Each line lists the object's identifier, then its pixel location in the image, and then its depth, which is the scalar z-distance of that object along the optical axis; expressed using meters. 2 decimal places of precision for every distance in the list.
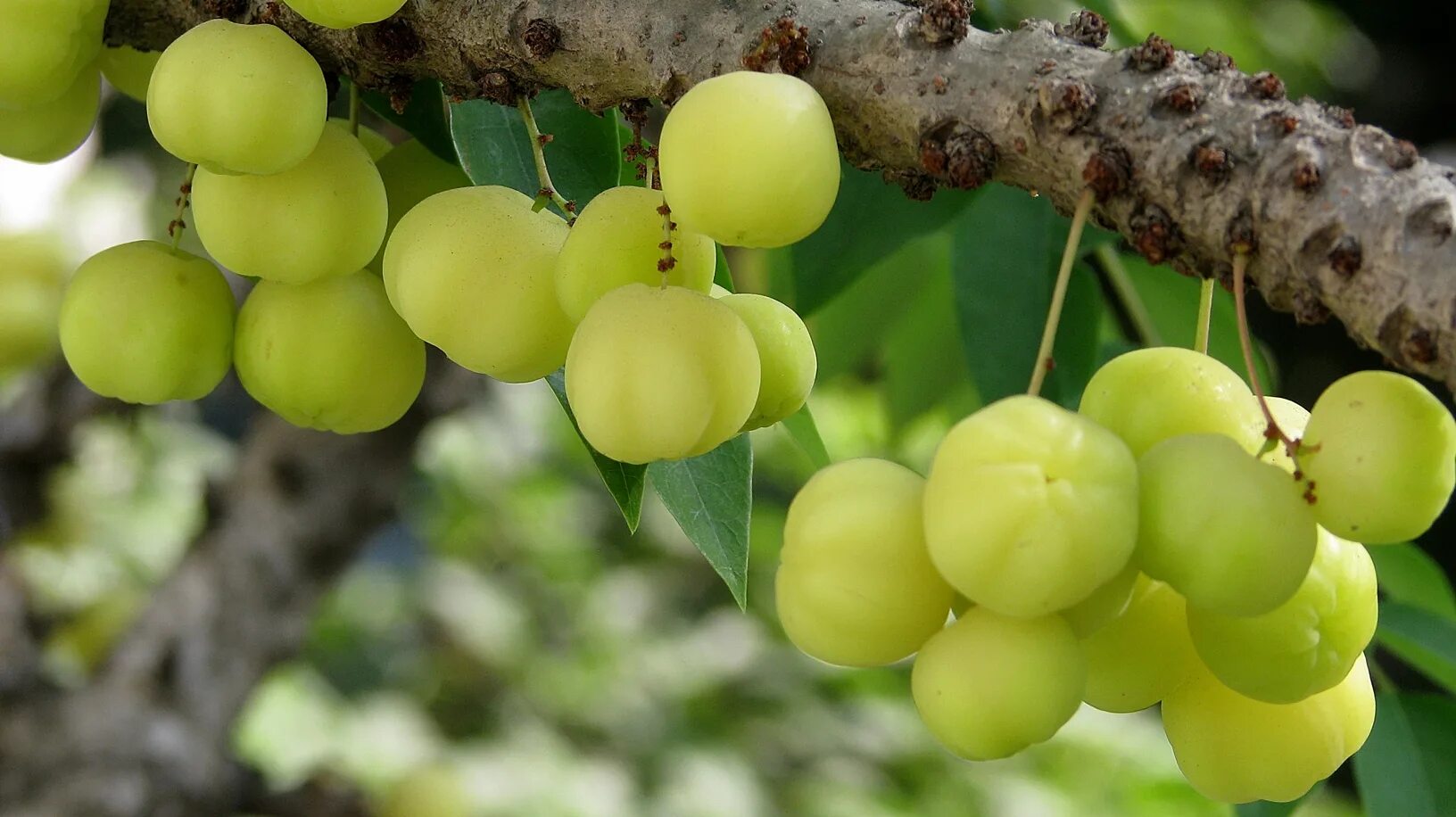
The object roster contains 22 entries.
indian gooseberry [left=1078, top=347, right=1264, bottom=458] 0.60
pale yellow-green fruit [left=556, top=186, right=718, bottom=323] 0.62
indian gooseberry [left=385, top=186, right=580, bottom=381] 0.63
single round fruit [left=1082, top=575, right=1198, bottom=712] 0.61
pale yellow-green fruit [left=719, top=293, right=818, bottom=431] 0.63
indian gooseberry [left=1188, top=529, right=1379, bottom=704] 0.60
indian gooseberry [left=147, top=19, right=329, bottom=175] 0.62
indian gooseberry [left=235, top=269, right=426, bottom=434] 0.65
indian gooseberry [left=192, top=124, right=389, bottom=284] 0.64
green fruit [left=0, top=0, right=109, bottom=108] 0.65
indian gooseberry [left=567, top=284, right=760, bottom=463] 0.60
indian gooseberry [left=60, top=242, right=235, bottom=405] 0.66
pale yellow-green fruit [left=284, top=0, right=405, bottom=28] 0.62
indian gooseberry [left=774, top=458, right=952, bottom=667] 0.59
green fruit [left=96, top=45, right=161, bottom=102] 0.68
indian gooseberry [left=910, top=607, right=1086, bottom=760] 0.59
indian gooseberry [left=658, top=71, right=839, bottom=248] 0.59
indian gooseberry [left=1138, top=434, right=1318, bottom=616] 0.58
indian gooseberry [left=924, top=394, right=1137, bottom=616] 0.58
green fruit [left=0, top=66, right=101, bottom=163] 0.68
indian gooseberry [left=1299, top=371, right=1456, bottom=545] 0.59
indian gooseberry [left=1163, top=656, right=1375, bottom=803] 0.61
